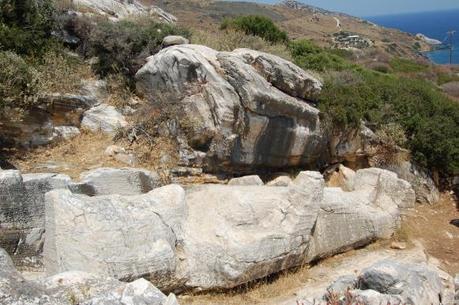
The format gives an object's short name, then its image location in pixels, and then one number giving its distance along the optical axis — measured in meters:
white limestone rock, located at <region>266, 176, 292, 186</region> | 10.88
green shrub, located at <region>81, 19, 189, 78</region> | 13.61
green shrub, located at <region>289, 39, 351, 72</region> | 18.03
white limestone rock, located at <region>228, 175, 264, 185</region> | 10.53
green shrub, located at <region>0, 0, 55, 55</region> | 12.08
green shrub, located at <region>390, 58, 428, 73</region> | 34.94
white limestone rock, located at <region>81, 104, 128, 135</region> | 11.67
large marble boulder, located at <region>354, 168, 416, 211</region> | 11.37
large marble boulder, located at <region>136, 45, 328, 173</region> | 11.23
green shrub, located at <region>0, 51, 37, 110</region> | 10.22
